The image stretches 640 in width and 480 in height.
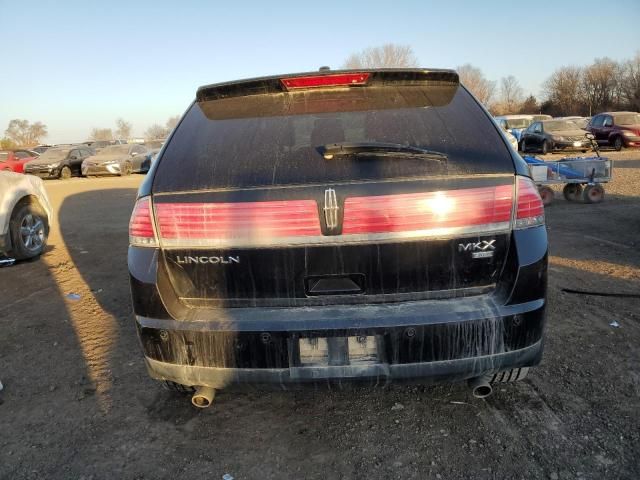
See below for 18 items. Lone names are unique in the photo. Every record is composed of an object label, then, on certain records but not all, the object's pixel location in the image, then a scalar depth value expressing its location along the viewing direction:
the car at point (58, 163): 24.50
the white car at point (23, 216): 6.30
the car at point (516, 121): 30.20
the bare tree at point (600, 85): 66.56
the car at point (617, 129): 21.72
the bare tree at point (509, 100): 81.64
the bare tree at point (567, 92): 69.69
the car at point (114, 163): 23.56
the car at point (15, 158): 24.69
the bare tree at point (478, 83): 76.12
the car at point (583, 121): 25.59
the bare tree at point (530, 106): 75.15
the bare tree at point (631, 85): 57.53
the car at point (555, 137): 20.50
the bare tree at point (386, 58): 59.08
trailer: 9.04
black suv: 2.16
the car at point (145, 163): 22.97
